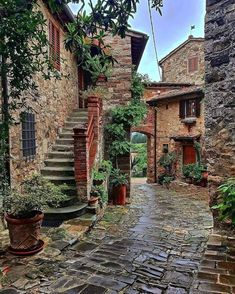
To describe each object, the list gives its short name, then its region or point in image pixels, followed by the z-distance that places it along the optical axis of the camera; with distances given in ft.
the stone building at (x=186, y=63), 62.72
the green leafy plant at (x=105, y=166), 26.29
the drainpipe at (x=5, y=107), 10.84
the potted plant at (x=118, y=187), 28.45
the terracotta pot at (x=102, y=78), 30.30
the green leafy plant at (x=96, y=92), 27.89
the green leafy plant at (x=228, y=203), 8.66
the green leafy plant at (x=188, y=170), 43.81
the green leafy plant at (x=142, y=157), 77.82
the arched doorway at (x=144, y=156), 55.62
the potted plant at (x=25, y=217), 12.67
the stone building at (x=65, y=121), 19.16
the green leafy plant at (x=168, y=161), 50.11
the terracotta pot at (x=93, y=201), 20.11
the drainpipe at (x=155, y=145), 54.65
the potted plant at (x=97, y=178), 23.12
